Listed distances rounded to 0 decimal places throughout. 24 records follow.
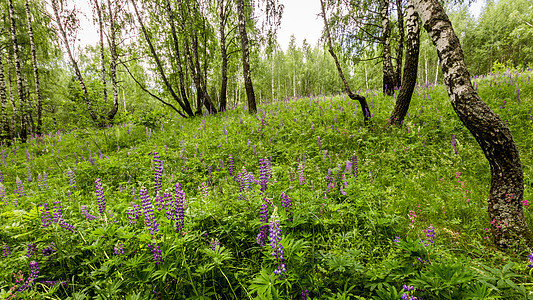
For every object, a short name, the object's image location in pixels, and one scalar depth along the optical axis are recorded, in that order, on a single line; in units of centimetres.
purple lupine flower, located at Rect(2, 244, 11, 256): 215
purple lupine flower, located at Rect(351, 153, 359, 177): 357
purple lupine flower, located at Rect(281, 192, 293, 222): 230
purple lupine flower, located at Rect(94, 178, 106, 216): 253
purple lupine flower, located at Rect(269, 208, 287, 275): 147
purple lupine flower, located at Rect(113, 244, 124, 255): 179
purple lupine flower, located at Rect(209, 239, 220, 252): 191
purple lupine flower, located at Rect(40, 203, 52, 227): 212
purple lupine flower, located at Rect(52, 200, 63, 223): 219
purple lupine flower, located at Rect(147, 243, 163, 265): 166
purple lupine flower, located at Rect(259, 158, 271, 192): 270
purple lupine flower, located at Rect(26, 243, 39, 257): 200
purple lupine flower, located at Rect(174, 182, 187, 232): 197
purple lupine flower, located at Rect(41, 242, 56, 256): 204
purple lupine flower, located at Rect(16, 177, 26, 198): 358
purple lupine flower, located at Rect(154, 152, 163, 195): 231
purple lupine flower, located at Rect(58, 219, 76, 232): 214
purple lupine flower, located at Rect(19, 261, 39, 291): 170
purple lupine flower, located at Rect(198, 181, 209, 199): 270
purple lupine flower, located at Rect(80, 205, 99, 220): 241
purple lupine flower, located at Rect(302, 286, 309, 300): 152
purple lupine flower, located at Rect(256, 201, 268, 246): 197
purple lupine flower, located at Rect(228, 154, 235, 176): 421
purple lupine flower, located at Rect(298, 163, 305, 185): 308
